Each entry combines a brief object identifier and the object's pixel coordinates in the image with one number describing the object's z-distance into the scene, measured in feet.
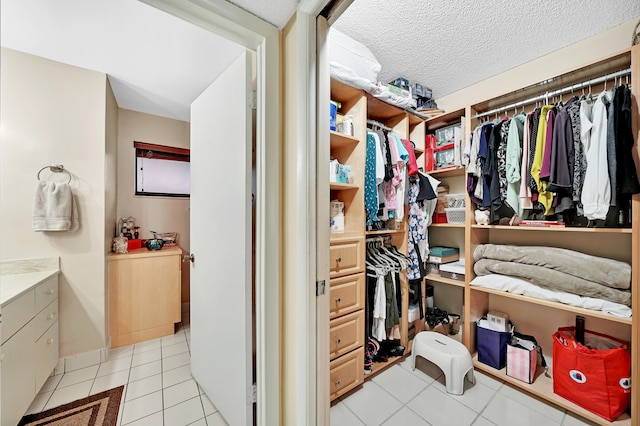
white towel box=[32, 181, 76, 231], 5.33
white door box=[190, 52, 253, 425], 3.88
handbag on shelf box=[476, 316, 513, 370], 6.12
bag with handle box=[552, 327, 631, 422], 4.55
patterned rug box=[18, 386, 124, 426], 4.66
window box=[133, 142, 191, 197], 9.12
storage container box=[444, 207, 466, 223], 6.97
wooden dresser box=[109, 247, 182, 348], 7.32
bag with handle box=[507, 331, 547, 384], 5.61
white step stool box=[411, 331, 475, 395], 5.54
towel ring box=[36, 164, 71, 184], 5.65
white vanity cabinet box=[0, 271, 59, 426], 3.98
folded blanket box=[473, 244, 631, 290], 4.61
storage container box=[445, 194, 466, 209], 7.10
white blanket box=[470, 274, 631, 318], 4.58
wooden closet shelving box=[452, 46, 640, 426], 4.28
